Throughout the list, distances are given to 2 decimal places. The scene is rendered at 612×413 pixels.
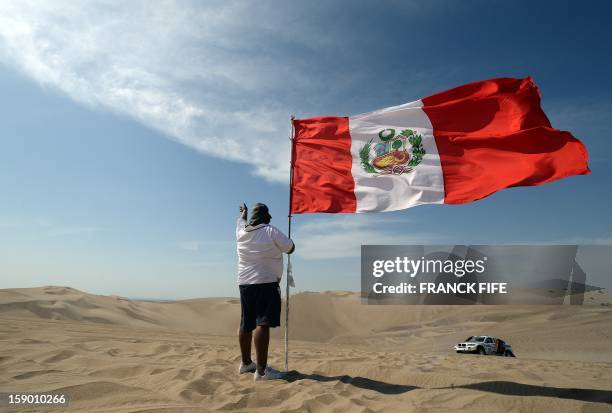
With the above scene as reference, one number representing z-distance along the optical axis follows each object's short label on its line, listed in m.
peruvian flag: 5.38
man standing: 4.49
